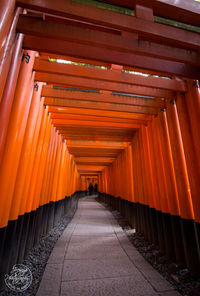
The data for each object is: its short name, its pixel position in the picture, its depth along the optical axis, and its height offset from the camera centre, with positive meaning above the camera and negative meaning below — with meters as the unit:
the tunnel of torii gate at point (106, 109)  2.01 +1.96
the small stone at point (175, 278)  2.65 -1.59
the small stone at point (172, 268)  2.95 -1.56
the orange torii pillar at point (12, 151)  2.28 +0.62
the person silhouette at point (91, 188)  26.69 +0.22
